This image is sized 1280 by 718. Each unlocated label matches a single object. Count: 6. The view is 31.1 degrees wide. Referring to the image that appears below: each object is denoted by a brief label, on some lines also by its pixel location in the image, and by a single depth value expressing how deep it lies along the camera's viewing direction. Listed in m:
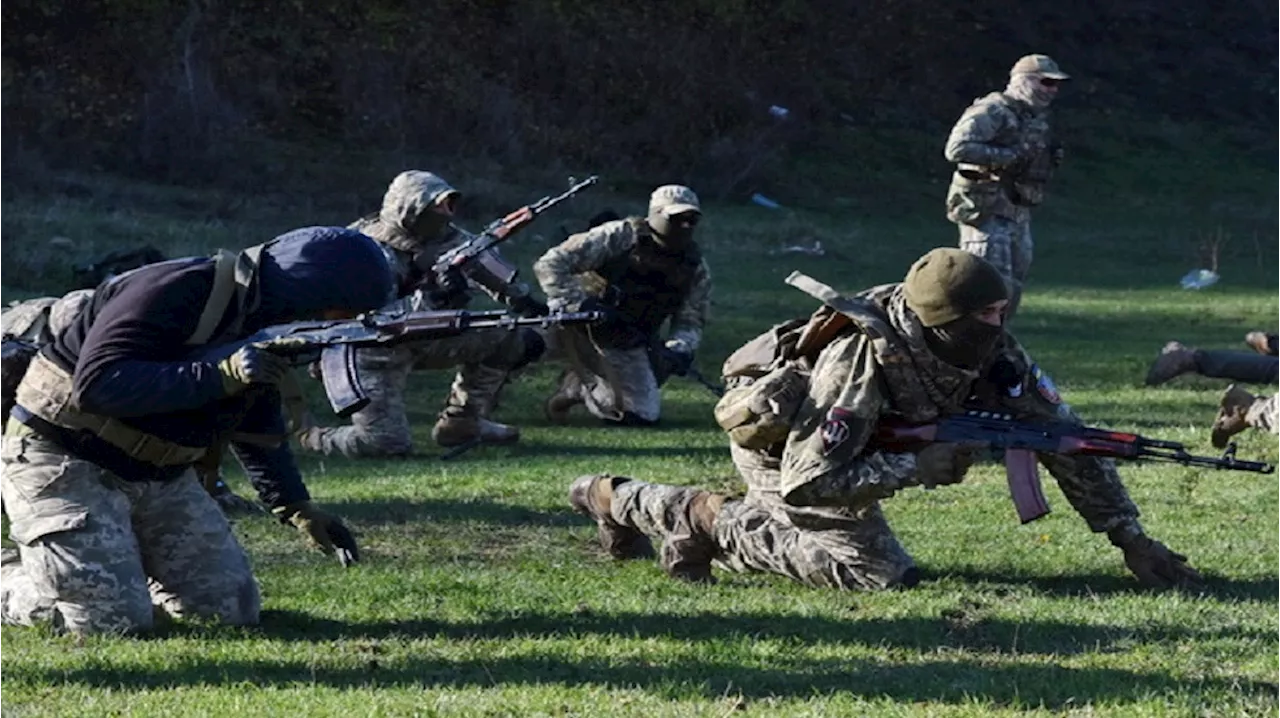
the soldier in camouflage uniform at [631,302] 14.71
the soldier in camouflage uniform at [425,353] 13.73
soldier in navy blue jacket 7.20
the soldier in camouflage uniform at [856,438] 8.09
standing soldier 15.81
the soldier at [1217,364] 16.03
